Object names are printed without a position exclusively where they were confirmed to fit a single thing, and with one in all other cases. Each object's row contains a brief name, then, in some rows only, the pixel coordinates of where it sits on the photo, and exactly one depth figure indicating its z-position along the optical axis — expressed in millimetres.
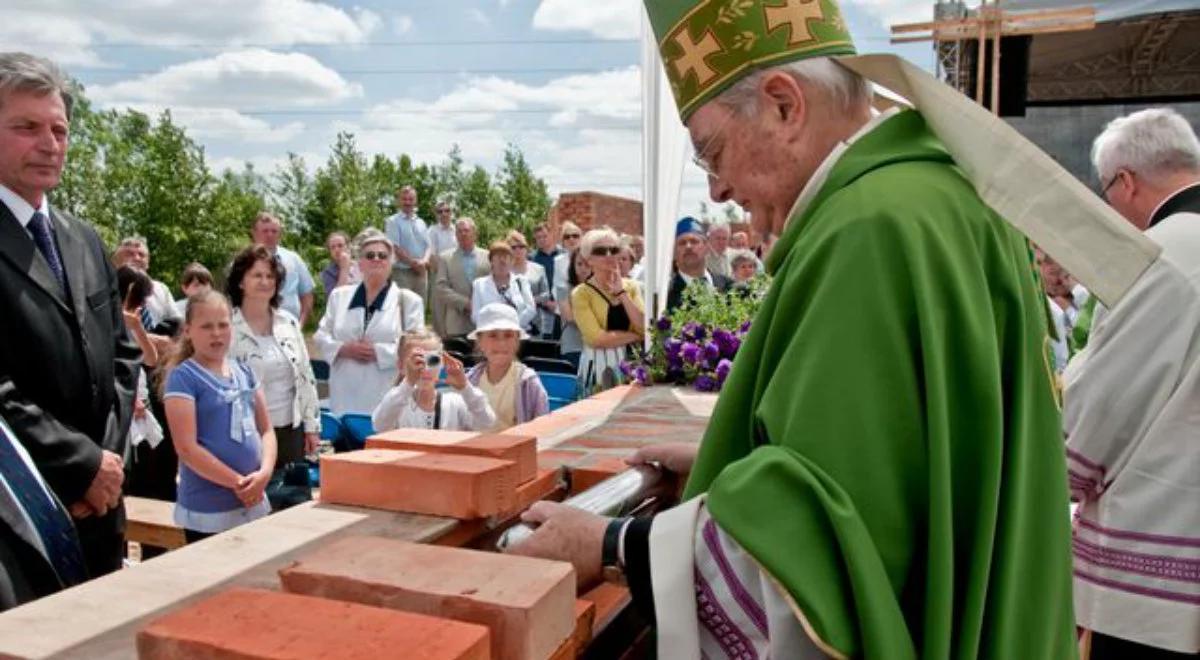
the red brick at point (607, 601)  1425
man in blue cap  6324
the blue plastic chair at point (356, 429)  5037
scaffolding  9839
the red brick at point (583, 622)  1205
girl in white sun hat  4246
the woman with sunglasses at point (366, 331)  5703
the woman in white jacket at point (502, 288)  7781
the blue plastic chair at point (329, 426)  5786
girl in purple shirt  3578
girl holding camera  3996
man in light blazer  8969
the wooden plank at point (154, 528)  3918
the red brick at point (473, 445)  1641
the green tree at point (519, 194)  25328
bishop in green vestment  1112
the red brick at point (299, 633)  911
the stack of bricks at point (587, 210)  15094
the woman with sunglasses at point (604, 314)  5555
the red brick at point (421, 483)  1493
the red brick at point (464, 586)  1014
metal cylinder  1320
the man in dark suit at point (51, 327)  2434
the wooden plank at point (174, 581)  1091
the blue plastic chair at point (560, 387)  6586
